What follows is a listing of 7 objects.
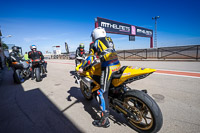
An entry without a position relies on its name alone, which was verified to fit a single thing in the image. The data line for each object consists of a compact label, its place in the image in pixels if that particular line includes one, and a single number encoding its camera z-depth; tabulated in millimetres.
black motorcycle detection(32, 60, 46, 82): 5339
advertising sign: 16019
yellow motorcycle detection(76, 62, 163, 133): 1514
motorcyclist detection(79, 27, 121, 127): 1845
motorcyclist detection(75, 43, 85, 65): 6974
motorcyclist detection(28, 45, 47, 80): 5539
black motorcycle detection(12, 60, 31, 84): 5082
